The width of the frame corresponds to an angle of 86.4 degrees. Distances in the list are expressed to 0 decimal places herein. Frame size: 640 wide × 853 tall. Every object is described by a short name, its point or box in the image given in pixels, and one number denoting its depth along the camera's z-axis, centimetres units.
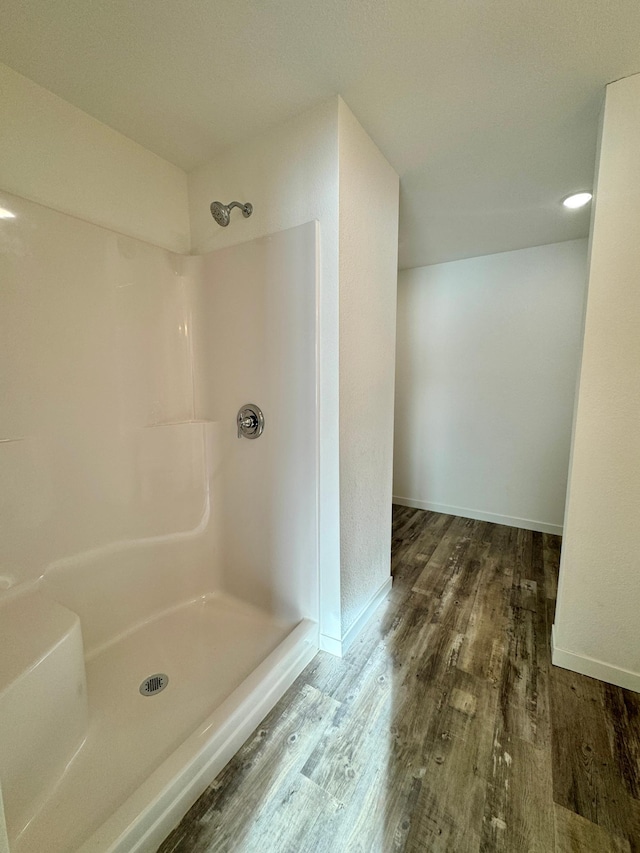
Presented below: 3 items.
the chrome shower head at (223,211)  150
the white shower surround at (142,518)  99
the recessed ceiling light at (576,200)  191
